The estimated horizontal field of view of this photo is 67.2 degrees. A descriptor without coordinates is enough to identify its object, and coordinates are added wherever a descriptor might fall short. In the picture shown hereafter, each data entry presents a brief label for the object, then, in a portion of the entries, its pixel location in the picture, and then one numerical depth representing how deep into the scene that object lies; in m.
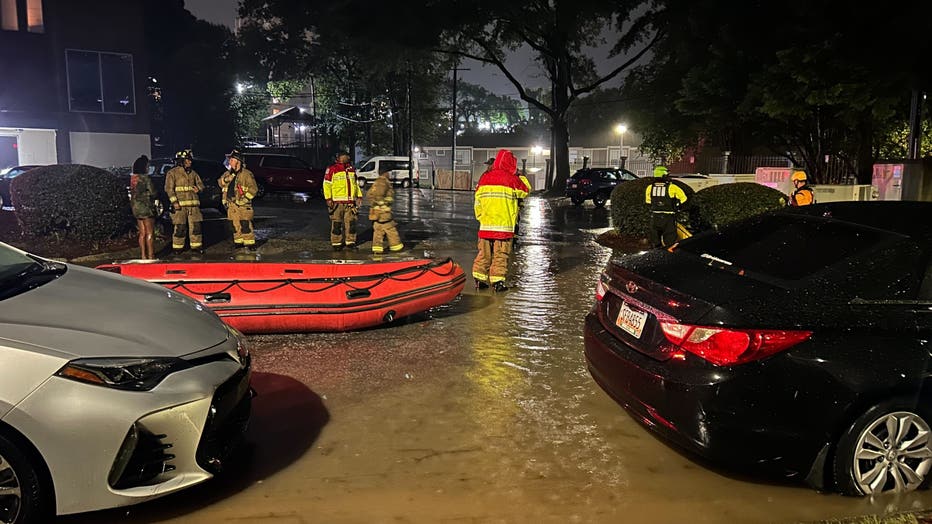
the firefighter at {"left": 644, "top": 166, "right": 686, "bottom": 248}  10.82
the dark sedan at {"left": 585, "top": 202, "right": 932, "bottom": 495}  3.50
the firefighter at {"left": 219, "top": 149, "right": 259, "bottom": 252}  11.85
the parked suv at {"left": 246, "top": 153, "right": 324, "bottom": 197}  26.27
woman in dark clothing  10.98
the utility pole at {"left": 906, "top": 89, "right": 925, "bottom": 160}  14.35
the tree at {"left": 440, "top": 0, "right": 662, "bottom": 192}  33.03
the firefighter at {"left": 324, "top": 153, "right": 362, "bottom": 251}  12.76
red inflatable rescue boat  6.46
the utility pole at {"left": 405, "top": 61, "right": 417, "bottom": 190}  37.91
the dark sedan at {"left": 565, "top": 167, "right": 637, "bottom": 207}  27.00
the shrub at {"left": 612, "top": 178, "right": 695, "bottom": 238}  13.56
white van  37.75
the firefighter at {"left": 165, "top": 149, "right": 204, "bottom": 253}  11.64
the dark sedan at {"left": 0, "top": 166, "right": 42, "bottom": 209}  19.77
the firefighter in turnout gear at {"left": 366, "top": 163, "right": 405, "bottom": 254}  11.55
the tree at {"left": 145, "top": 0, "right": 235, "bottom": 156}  43.88
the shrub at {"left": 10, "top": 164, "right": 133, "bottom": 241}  11.70
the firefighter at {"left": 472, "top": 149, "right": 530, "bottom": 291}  8.67
